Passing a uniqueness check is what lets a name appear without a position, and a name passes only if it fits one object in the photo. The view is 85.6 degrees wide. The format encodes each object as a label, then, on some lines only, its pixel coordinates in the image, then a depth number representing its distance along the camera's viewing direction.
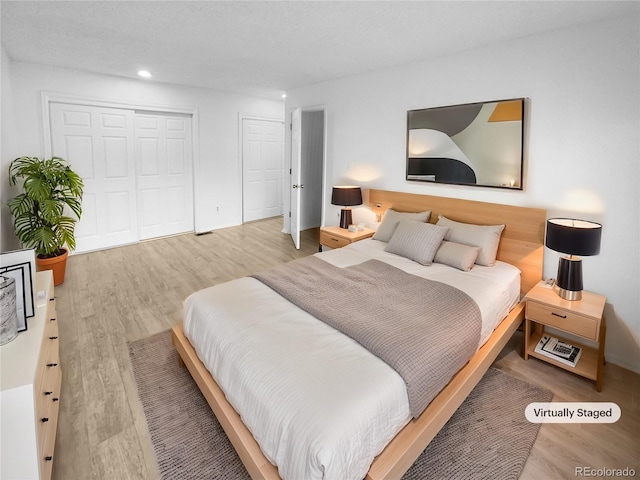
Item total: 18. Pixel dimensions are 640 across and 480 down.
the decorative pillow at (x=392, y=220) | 3.53
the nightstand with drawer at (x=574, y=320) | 2.26
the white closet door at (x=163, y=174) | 5.29
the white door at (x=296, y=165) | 4.90
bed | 1.41
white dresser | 1.21
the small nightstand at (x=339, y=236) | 4.07
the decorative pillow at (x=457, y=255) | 2.84
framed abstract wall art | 2.95
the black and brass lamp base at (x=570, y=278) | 2.44
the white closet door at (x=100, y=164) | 4.54
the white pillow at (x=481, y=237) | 2.92
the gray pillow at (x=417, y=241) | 3.00
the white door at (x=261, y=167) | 6.50
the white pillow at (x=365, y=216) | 4.34
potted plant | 3.50
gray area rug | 1.68
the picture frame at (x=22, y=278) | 1.57
